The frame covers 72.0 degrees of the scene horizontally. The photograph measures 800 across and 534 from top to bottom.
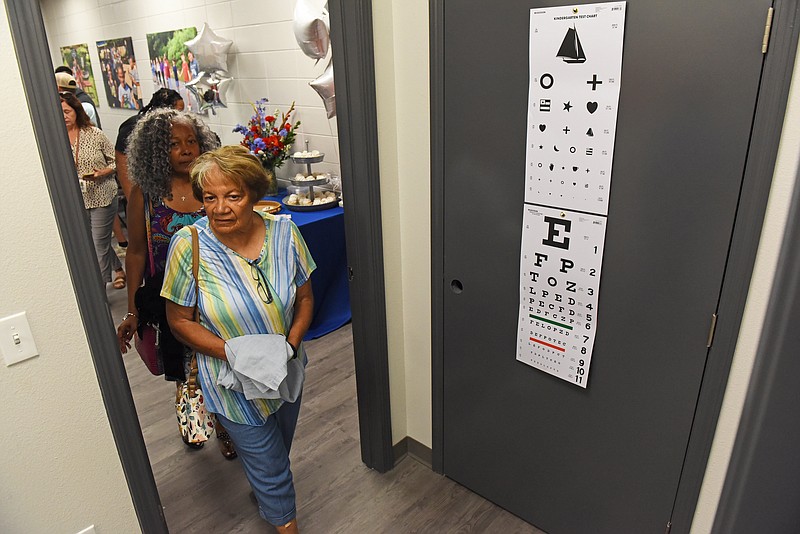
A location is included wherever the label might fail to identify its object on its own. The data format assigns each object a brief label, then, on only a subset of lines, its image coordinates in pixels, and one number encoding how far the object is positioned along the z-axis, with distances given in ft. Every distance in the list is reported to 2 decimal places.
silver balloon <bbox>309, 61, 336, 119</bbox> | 10.69
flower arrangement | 11.87
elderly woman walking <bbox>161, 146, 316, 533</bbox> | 5.62
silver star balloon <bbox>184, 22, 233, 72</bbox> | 13.58
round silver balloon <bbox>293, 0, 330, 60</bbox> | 10.40
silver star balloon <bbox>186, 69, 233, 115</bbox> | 14.43
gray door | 4.29
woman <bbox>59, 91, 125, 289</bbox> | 11.92
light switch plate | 3.97
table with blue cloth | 11.17
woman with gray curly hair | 6.74
